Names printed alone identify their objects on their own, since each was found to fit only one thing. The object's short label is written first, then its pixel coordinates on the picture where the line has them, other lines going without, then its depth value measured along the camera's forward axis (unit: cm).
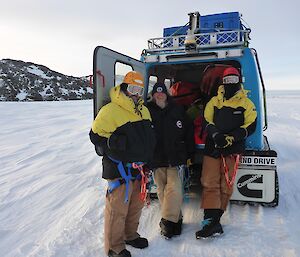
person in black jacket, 356
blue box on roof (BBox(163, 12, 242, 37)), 598
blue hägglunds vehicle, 339
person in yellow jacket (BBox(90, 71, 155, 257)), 289
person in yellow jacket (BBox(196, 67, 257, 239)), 354
